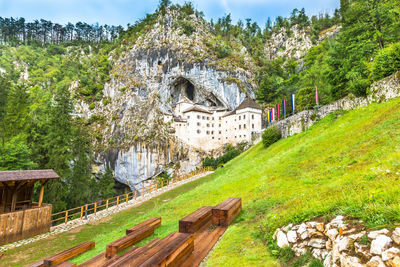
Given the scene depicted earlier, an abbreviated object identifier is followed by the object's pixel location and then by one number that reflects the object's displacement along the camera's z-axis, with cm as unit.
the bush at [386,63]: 1330
